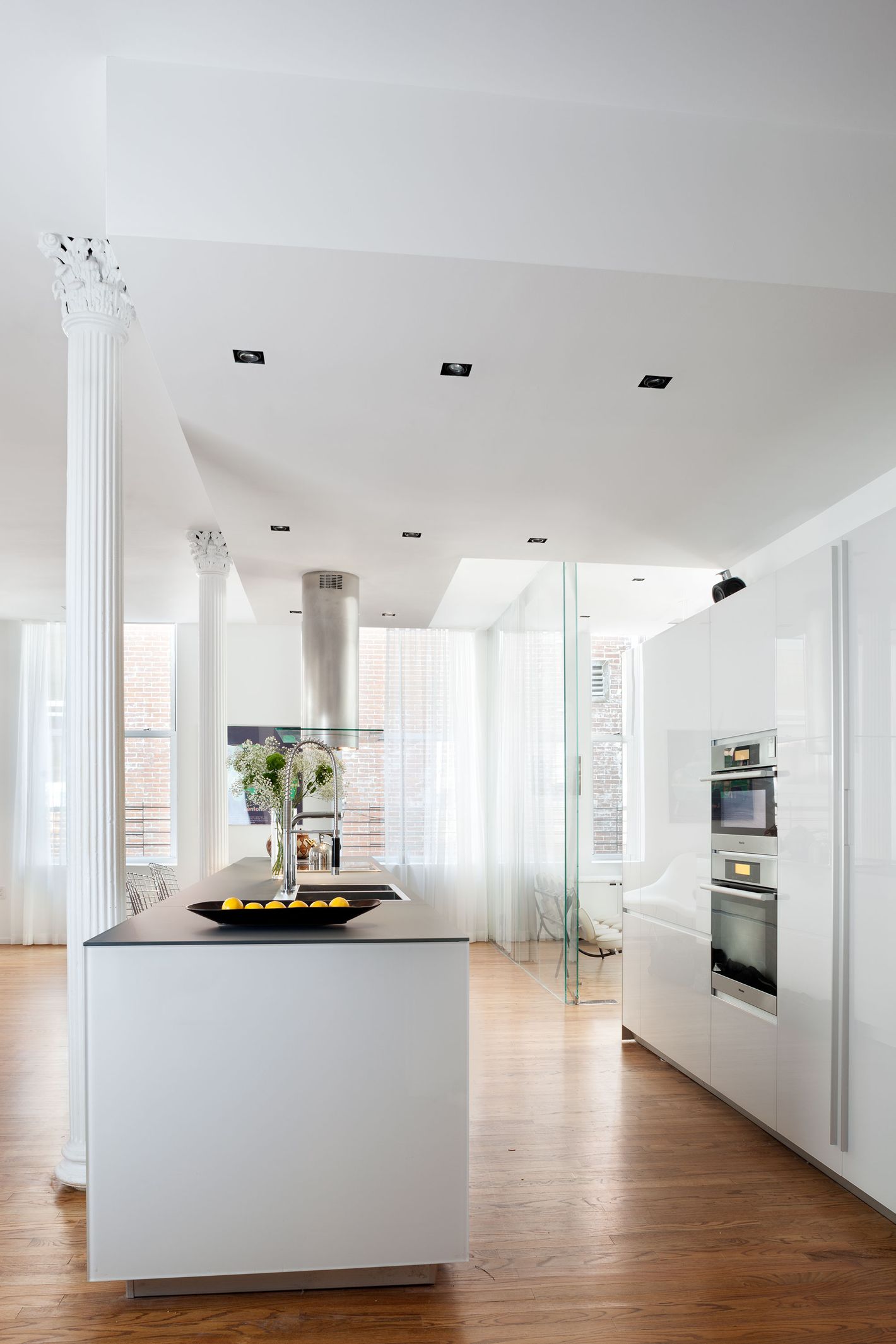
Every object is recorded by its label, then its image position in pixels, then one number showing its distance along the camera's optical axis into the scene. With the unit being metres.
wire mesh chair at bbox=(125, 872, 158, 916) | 8.29
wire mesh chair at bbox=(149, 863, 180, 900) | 8.58
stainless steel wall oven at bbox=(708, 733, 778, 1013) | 3.83
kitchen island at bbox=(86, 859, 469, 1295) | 2.53
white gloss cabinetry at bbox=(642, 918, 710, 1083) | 4.36
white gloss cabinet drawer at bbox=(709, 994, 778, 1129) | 3.71
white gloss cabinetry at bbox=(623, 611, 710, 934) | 4.50
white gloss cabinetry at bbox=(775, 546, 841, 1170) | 3.34
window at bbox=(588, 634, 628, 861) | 8.93
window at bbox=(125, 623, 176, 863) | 9.34
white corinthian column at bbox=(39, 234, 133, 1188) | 3.21
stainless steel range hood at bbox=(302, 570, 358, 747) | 5.85
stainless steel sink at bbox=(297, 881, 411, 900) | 4.19
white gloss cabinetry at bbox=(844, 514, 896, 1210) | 3.01
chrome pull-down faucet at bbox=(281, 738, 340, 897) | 3.53
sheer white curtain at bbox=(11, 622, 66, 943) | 9.05
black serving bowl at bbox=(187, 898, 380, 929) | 2.87
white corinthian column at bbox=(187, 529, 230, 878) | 6.74
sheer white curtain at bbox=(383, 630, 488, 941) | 9.01
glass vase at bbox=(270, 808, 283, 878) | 4.85
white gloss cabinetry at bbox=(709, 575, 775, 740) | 3.88
